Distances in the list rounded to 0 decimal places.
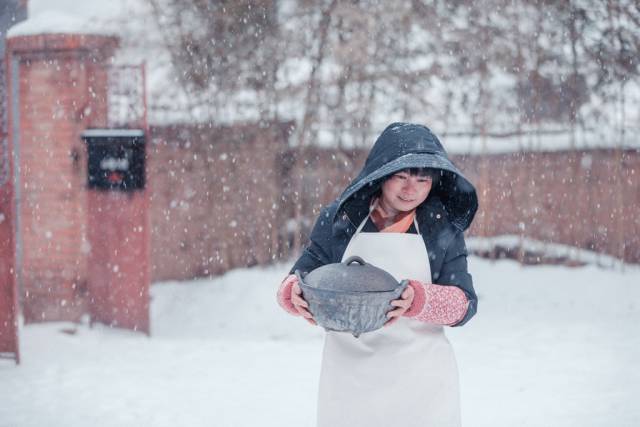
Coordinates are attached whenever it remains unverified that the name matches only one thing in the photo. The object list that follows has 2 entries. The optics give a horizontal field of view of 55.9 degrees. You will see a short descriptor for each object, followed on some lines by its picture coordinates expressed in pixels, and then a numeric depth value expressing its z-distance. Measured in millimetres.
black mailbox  6266
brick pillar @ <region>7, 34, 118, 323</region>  6398
